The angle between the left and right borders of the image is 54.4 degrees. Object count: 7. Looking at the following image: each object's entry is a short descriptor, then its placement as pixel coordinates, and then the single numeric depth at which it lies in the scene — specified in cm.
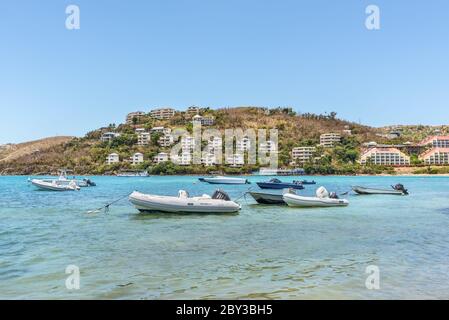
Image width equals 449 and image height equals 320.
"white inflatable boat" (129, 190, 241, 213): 2862
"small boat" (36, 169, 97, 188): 7896
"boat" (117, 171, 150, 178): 15038
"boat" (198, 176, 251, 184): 9552
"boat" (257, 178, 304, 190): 6110
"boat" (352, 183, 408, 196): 5230
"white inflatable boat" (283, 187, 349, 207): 3509
